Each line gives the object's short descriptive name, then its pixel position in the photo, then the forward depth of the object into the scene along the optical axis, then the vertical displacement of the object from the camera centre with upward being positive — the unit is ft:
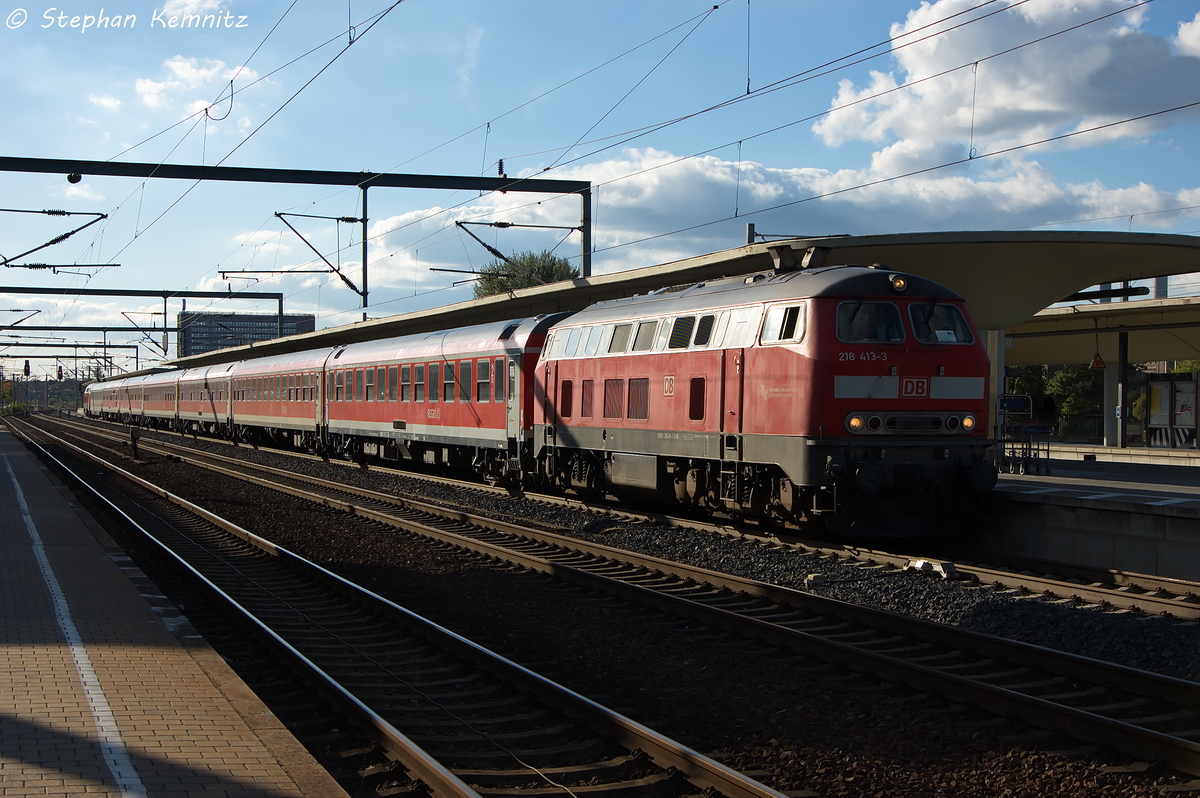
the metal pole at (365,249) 96.31 +15.84
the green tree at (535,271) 248.61 +37.49
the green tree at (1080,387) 209.87 +7.45
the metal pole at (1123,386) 97.25 +3.70
